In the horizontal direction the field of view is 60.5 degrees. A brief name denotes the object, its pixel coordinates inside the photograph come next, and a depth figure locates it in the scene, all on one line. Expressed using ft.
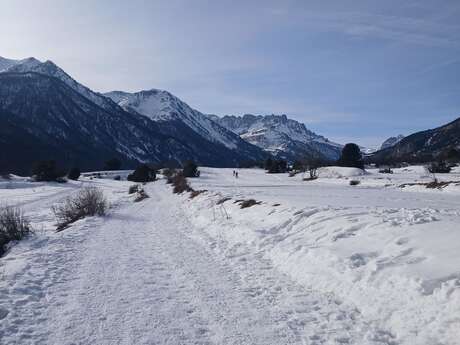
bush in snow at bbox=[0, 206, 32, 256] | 50.52
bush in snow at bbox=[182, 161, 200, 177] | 347.36
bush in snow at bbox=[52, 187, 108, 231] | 77.46
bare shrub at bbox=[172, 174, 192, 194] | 156.87
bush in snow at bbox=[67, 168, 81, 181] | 360.07
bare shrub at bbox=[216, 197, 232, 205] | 85.01
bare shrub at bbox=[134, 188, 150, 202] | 135.13
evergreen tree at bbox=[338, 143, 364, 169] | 333.42
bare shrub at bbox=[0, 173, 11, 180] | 307.50
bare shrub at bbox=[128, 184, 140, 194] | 178.11
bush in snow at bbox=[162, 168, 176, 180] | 358.43
